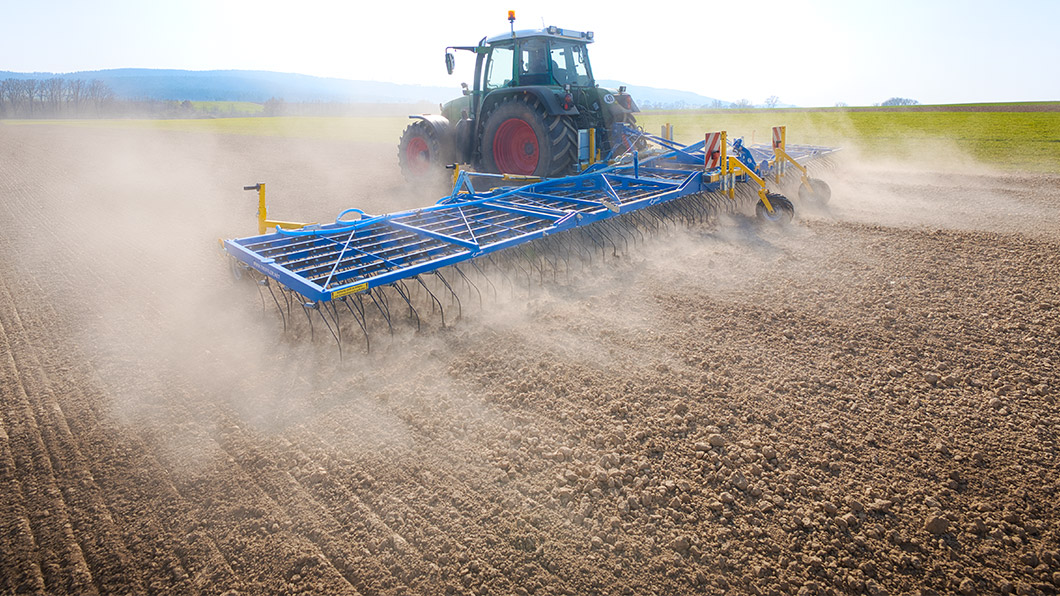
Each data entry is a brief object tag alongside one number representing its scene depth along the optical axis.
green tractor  6.76
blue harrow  3.76
